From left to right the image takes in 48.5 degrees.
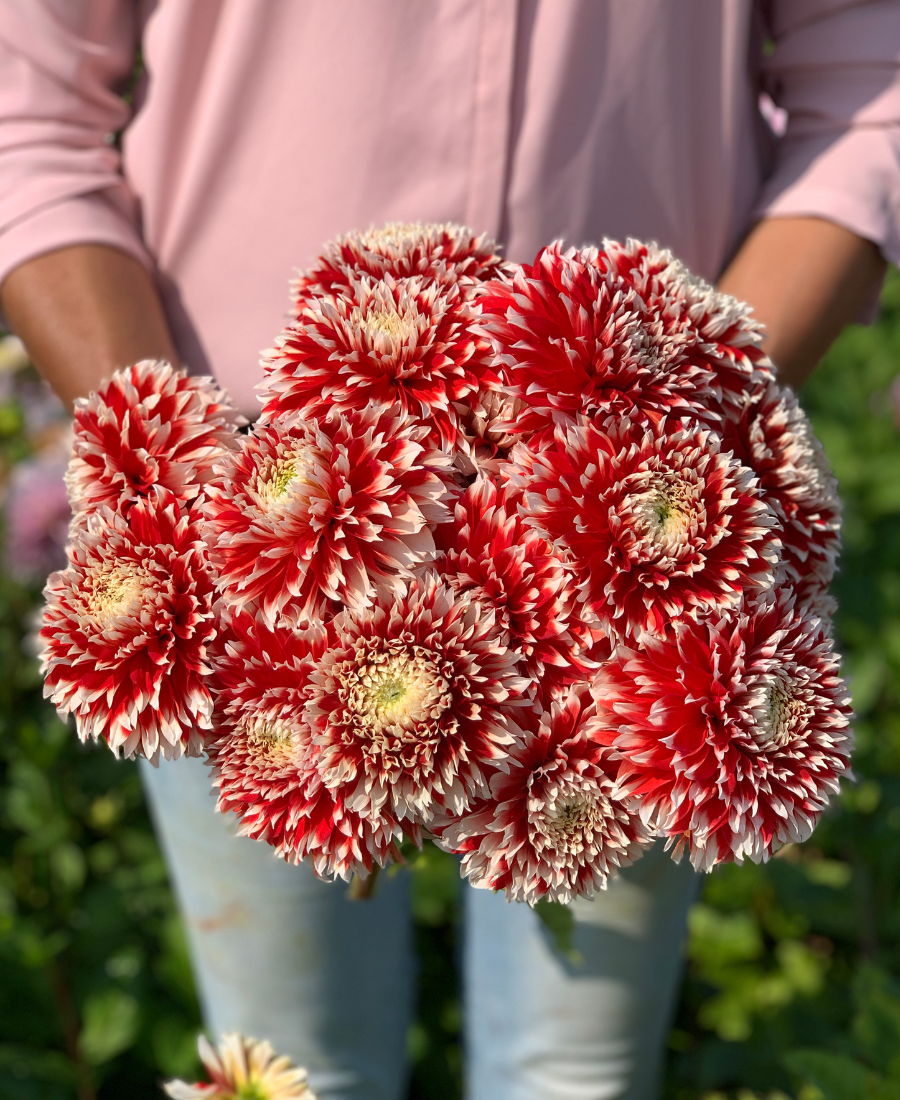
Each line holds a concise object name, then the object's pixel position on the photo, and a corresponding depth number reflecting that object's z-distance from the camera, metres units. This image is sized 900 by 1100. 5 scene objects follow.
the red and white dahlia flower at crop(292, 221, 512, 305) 0.64
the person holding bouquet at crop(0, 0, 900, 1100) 0.83
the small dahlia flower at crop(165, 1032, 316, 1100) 0.74
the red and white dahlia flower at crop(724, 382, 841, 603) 0.61
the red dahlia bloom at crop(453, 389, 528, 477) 0.57
